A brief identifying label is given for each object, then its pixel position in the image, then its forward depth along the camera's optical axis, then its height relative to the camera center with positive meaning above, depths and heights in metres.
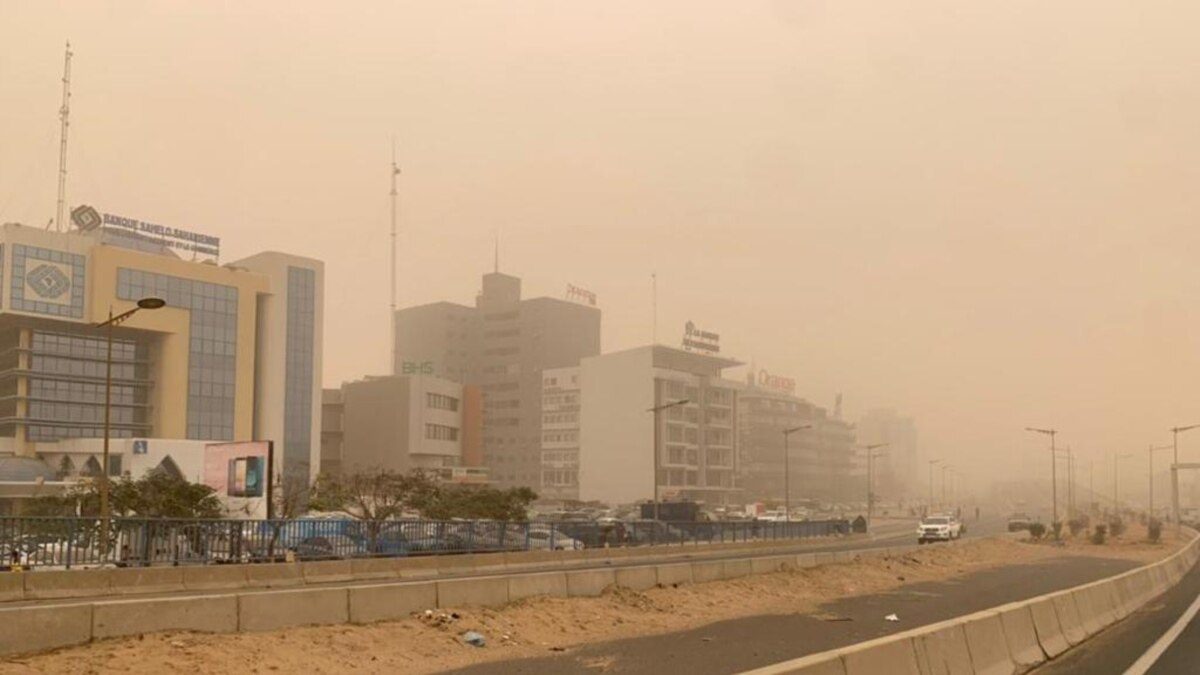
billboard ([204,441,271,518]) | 40.44 -0.93
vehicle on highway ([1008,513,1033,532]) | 89.54 -6.06
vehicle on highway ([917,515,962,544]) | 70.25 -5.05
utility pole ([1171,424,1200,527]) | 94.66 -2.70
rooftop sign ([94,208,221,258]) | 112.56 +22.45
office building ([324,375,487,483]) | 143.62 +3.27
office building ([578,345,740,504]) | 151.75 +3.09
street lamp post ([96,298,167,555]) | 26.80 -0.97
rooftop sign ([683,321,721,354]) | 166.50 +16.81
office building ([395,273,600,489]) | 185.50 +3.03
